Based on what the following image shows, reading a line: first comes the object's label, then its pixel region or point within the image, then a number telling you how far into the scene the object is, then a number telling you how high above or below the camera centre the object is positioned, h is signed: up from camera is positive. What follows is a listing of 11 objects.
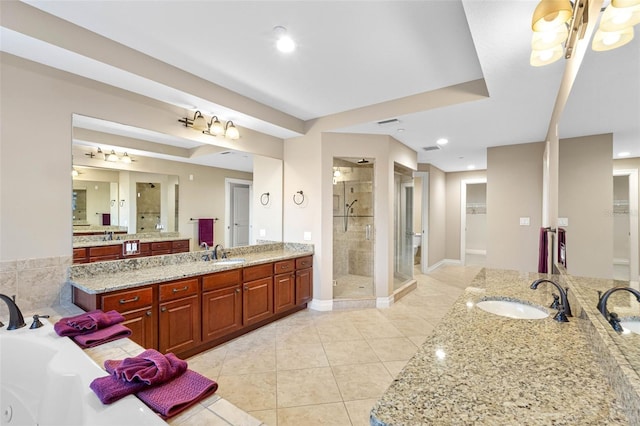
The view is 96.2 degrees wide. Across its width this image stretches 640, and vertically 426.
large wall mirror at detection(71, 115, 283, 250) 2.49 +0.33
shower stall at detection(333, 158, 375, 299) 4.34 -0.25
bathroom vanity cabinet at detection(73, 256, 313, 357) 2.22 -0.87
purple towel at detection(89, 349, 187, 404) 1.13 -0.69
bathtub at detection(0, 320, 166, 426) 1.09 -0.79
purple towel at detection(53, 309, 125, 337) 1.68 -0.67
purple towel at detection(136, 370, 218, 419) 1.07 -0.72
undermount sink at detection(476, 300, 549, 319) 1.71 -0.57
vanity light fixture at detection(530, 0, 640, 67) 0.96 +0.83
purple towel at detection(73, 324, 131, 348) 1.61 -0.71
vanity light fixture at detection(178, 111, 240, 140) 3.11 +0.98
